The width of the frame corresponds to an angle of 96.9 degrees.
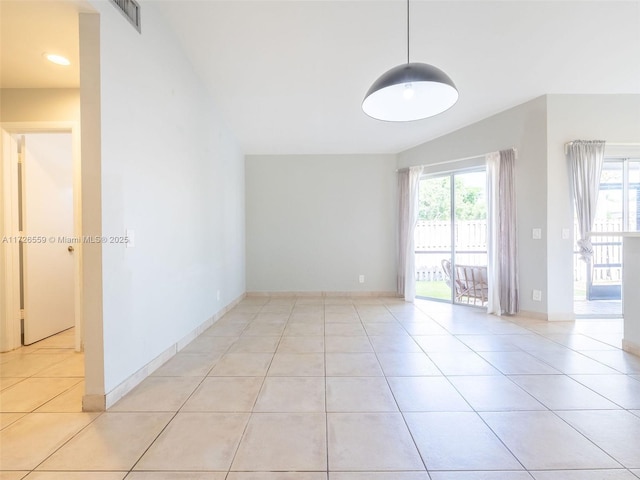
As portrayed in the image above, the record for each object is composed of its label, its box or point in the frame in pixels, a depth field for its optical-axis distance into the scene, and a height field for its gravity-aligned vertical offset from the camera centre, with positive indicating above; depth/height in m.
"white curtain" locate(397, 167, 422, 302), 4.97 +0.20
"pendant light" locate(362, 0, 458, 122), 1.66 +0.92
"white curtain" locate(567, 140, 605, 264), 3.55 +0.74
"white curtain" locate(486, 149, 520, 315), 3.91 +0.02
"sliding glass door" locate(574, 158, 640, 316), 3.89 +0.35
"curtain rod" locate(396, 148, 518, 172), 4.02 +1.22
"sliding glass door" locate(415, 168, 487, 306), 4.47 +0.17
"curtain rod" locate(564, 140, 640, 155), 3.60 +1.17
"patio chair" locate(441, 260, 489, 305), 4.42 -0.76
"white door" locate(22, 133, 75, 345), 3.00 +0.08
